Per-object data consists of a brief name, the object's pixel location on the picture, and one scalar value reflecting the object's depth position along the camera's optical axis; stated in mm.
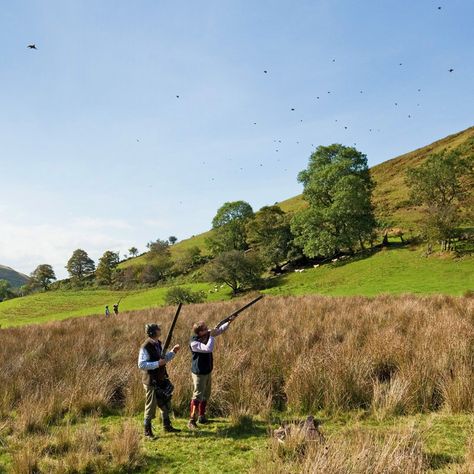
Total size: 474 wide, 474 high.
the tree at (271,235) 49625
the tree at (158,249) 87831
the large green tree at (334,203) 42688
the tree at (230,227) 61062
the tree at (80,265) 101000
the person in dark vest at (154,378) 6219
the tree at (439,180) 41000
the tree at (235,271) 45312
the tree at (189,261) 73125
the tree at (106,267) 85812
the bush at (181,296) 38531
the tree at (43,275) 96250
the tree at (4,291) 101312
